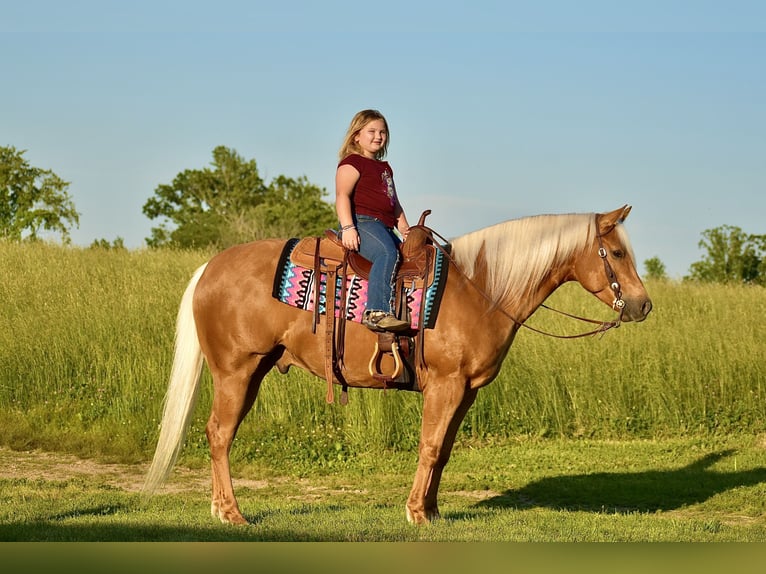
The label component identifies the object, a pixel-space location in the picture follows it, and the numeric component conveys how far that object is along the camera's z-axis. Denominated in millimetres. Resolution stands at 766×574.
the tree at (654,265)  40694
